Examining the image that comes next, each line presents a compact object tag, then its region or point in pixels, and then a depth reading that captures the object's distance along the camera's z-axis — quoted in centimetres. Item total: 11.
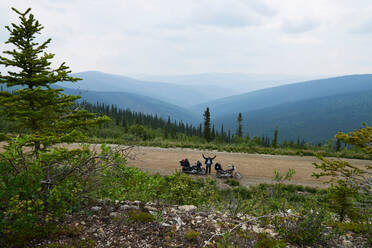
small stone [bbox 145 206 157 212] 536
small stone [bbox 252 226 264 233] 474
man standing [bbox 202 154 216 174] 1509
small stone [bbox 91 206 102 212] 504
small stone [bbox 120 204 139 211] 521
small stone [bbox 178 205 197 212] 577
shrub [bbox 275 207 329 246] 429
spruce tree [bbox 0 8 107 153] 685
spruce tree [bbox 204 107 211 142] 5862
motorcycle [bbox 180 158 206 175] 1509
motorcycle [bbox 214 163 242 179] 1477
